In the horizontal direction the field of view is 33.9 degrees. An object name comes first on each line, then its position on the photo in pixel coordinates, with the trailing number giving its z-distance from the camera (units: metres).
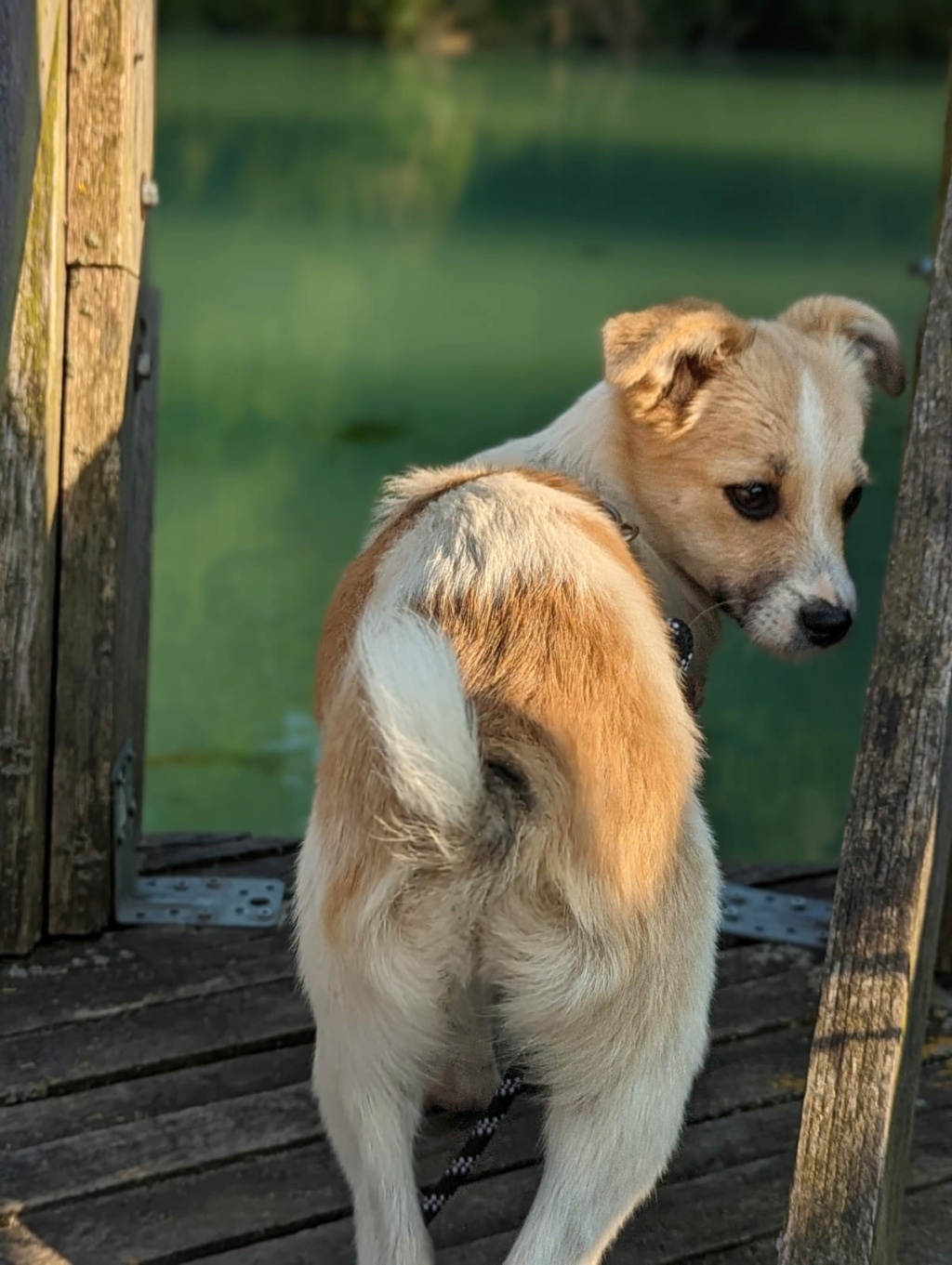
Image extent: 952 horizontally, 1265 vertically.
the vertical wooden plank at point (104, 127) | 2.62
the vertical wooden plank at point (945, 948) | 2.88
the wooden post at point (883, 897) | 1.74
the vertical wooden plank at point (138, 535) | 2.92
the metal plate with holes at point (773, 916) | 3.07
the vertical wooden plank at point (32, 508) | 2.59
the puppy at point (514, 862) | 1.65
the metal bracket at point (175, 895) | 2.98
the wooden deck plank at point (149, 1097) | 2.42
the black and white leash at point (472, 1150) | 1.93
